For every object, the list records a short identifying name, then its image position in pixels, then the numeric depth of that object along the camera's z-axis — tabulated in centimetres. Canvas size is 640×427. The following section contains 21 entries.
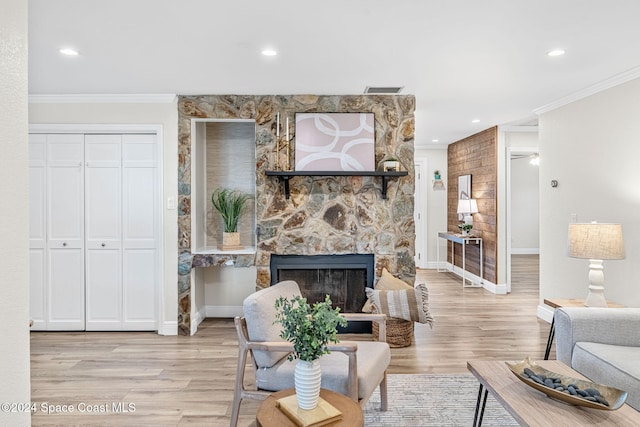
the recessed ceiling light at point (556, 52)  285
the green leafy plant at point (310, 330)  166
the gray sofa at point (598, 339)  223
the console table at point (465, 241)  629
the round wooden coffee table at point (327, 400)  159
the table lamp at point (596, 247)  294
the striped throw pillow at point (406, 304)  362
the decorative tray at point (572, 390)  164
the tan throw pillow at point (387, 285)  376
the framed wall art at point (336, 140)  401
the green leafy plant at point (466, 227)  650
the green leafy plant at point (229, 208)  424
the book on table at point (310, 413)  157
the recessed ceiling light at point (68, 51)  284
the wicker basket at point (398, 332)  366
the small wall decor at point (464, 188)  670
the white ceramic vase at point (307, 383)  164
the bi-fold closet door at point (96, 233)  408
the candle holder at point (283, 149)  398
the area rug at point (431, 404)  240
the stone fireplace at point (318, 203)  405
